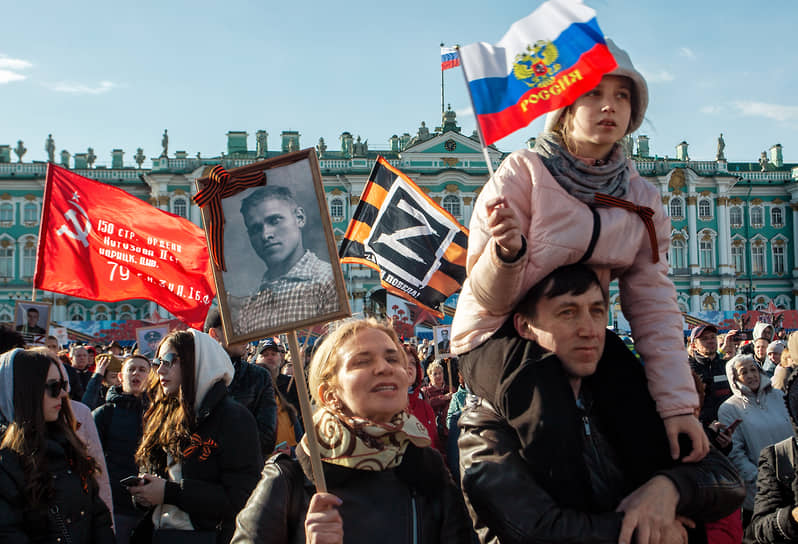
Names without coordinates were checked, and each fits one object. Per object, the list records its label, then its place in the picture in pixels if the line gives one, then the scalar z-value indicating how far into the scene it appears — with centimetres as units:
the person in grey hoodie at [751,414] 550
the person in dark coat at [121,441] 494
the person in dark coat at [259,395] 527
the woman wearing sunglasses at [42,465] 324
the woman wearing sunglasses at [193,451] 350
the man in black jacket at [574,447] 203
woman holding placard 232
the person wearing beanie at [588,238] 213
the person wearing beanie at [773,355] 850
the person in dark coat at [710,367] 690
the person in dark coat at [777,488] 355
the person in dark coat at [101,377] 693
